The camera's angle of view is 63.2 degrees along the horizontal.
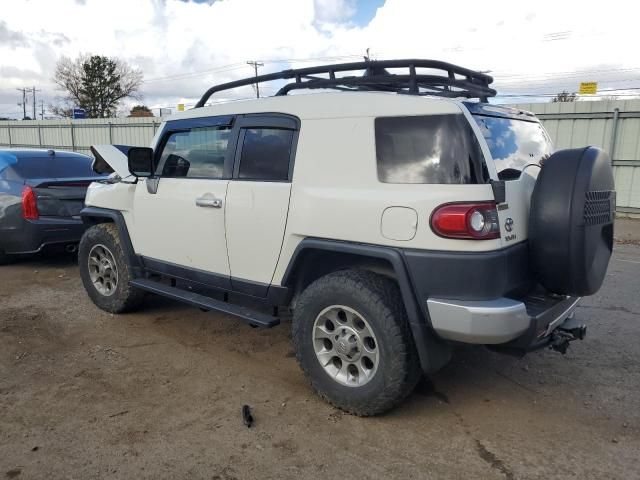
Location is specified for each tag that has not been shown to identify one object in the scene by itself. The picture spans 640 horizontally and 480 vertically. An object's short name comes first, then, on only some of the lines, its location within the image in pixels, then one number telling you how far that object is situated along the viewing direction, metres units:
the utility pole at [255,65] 47.59
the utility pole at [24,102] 83.69
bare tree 56.31
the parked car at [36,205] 6.46
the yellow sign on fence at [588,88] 16.91
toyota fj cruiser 2.80
